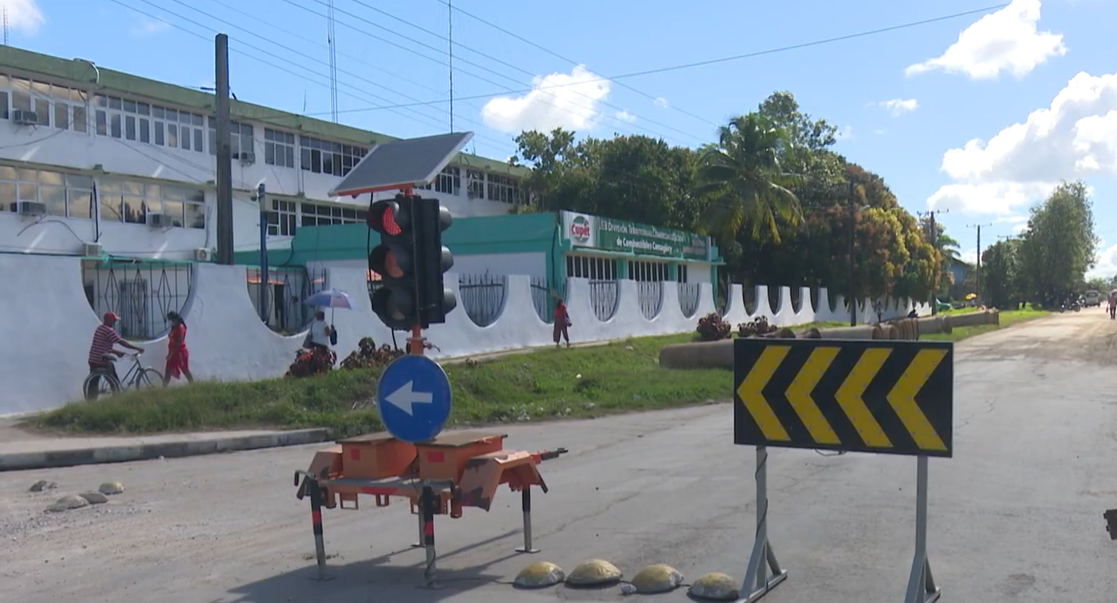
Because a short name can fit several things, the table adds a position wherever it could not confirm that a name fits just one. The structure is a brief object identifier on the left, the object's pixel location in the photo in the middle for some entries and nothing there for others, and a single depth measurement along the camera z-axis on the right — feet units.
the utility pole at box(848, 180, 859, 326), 158.87
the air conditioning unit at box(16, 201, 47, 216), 118.42
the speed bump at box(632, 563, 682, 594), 20.94
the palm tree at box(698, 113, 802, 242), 154.71
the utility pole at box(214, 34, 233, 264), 71.15
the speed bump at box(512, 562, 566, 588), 21.62
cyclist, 53.78
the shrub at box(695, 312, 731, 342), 89.66
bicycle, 53.72
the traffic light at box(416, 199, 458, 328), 23.85
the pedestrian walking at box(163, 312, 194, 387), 57.88
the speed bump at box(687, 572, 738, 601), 20.30
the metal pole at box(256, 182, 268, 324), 82.94
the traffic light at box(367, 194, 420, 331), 23.75
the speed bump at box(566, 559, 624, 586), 21.36
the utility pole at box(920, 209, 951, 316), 235.40
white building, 118.93
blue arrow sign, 22.71
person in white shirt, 66.18
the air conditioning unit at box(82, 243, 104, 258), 123.54
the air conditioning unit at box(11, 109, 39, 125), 117.19
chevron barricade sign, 18.90
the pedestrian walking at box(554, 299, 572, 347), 93.66
